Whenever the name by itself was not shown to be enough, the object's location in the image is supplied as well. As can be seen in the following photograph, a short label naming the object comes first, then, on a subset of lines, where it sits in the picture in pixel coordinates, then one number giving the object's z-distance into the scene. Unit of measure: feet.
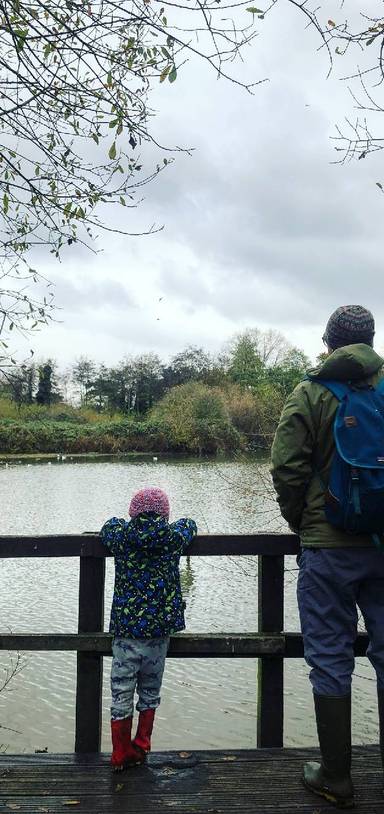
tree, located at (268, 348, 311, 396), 128.98
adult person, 8.84
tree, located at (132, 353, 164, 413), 204.03
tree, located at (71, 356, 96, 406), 219.00
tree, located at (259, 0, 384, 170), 10.57
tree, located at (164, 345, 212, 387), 215.92
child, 10.04
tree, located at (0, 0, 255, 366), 10.67
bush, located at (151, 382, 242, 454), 137.39
